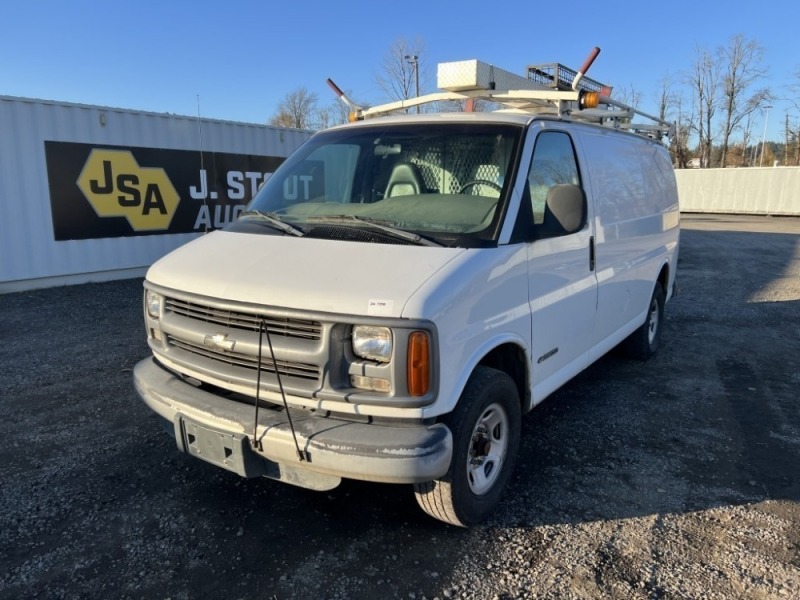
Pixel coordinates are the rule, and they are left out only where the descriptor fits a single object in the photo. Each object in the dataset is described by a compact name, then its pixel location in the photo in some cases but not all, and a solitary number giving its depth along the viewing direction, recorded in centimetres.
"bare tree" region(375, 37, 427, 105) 2471
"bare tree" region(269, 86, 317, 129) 3950
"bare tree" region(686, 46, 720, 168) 5150
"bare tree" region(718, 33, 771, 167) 4950
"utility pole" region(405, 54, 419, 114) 2487
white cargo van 261
